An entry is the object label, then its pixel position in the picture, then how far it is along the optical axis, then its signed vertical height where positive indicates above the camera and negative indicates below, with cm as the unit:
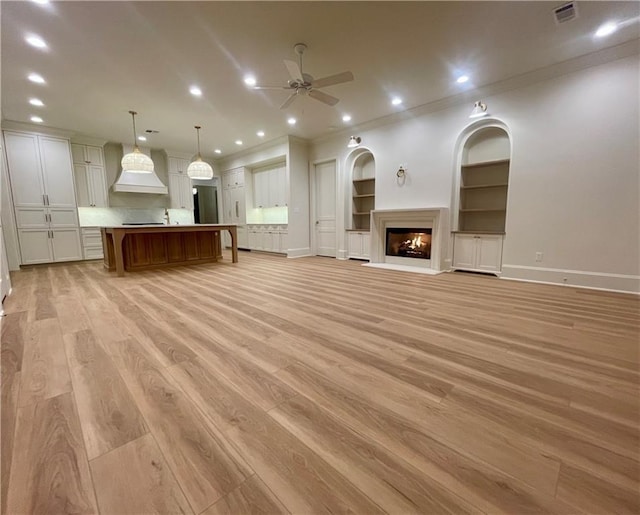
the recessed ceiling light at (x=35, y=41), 301 +208
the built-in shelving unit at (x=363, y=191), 647 +77
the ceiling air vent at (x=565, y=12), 266 +208
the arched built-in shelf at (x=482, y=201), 457 +38
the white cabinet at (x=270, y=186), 779 +113
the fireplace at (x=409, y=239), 498 -32
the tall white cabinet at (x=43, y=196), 561 +66
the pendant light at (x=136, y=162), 500 +117
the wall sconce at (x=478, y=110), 418 +170
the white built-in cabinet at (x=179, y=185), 805 +120
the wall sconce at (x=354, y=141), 595 +179
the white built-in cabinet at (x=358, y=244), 638 -49
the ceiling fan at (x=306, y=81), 318 +176
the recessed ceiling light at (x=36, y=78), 380 +210
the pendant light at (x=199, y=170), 595 +121
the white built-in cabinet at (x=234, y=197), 875 +94
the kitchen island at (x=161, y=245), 469 -39
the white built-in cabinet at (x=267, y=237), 742 -38
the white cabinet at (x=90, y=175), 650 +124
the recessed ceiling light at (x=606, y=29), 297 +211
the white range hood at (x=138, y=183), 700 +114
